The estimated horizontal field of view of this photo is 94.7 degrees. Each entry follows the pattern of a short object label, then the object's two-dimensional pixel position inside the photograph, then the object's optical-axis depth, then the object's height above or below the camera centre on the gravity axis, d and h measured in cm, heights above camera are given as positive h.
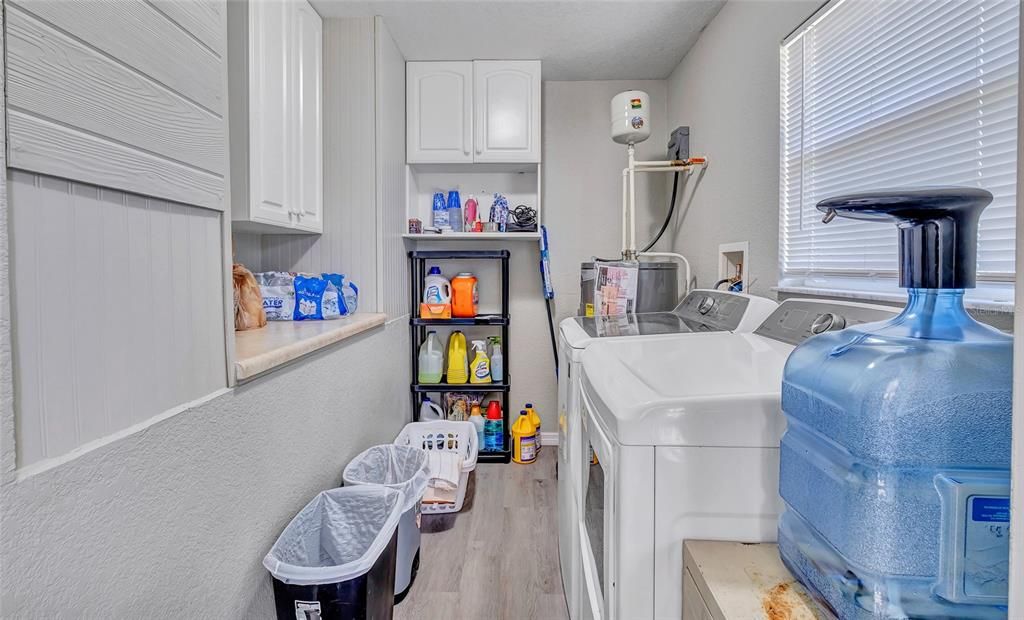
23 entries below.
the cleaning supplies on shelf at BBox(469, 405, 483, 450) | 278 -77
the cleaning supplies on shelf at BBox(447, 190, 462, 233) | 281 +47
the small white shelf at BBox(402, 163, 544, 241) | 297 +66
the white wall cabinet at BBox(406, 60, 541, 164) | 264 +101
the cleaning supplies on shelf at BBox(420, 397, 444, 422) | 286 -74
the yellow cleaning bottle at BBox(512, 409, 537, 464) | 278 -89
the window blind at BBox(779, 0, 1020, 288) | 88 +41
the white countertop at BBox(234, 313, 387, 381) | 110 -15
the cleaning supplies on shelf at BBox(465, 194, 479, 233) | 288 +47
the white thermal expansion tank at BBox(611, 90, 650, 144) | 228 +85
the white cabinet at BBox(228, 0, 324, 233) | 159 +65
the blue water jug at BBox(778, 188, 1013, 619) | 42 -15
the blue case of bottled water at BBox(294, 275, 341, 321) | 196 -4
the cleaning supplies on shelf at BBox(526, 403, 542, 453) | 285 -77
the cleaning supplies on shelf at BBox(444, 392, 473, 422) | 291 -72
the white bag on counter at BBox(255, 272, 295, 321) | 192 -3
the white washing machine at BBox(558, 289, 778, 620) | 127 -13
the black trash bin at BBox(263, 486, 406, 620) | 112 -71
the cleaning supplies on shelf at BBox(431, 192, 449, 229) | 280 +46
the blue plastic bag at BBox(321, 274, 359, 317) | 210 -1
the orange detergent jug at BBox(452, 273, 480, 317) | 283 -4
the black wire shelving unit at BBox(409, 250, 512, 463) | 275 -19
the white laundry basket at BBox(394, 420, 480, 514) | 238 -75
